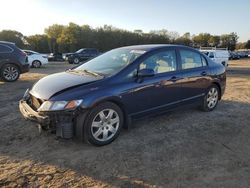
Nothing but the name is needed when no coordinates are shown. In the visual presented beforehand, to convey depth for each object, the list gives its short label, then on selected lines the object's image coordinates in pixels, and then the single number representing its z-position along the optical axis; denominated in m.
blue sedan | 2.83
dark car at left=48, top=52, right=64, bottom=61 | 24.98
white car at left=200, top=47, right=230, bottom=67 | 13.71
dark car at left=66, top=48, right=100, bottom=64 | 19.03
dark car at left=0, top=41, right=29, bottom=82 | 7.50
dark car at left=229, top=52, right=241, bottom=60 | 33.49
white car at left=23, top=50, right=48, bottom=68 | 14.35
